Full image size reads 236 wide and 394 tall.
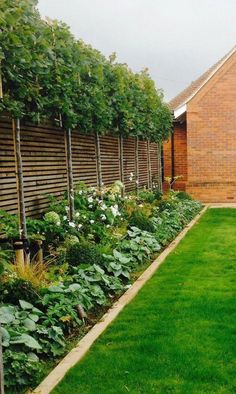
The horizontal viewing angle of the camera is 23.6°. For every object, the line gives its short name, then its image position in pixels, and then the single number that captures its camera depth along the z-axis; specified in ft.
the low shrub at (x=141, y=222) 33.60
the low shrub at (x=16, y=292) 16.63
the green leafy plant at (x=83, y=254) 22.36
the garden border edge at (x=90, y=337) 13.05
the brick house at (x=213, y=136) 65.26
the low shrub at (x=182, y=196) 56.90
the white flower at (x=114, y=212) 29.55
